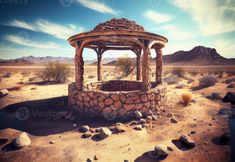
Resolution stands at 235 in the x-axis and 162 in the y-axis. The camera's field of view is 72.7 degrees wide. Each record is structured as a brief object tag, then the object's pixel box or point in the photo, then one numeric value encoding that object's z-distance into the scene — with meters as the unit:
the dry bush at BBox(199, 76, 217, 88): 14.16
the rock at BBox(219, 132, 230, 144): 4.75
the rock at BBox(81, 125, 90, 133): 5.62
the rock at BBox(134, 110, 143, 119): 6.52
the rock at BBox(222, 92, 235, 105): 9.27
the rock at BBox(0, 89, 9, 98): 10.25
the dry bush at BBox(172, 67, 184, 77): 25.24
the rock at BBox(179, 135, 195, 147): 4.60
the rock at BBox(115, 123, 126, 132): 5.55
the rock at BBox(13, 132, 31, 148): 4.59
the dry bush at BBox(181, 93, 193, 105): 8.65
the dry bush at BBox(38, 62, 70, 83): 17.86
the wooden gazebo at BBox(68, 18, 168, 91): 6.65
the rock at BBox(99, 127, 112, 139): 5.14
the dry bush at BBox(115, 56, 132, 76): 21.03
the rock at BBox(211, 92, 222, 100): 9.80
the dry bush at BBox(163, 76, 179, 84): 17.12
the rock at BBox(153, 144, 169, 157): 4.14
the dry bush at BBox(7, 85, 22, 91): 13.03
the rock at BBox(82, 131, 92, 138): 5.24
